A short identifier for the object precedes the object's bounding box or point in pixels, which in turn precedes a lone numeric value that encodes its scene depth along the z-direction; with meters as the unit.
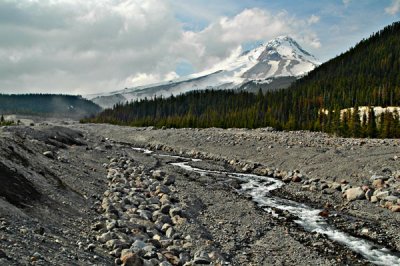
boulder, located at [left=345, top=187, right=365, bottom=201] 30.00
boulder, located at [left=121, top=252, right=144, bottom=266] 14.02
